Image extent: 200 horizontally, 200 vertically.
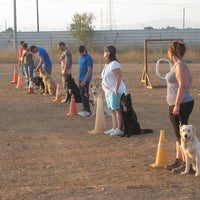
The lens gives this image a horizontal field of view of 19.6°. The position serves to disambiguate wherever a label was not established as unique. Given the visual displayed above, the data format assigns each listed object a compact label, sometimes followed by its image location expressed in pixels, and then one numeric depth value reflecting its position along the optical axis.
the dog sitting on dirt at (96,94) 14.10
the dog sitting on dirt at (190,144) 7.82
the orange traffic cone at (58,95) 17.38
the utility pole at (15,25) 51.03
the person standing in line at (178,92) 7.87
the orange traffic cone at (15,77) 24.55
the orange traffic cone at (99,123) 11.77
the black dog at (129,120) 11.02
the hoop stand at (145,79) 21.80
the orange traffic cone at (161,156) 8.52
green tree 57.09
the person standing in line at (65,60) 15.92
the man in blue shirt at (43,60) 18.64
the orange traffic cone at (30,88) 19.97
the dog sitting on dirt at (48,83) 18.81
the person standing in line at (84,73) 13.55
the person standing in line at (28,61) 20.50
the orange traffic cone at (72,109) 14.39
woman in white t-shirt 11.07
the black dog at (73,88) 16.20
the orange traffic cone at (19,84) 22.24
